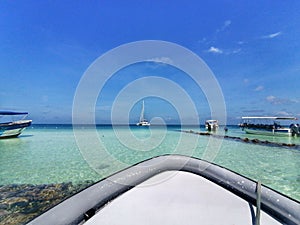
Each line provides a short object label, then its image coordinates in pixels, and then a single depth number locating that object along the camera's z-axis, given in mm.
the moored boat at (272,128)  23744
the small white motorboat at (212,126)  39619
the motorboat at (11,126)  21578
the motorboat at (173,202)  1563
